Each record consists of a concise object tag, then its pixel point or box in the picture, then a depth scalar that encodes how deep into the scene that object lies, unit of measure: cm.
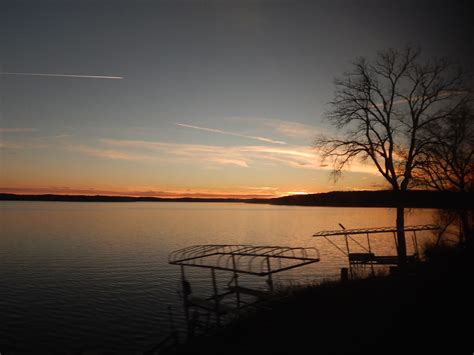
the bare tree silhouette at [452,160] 2903
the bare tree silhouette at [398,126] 2911
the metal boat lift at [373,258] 2902
